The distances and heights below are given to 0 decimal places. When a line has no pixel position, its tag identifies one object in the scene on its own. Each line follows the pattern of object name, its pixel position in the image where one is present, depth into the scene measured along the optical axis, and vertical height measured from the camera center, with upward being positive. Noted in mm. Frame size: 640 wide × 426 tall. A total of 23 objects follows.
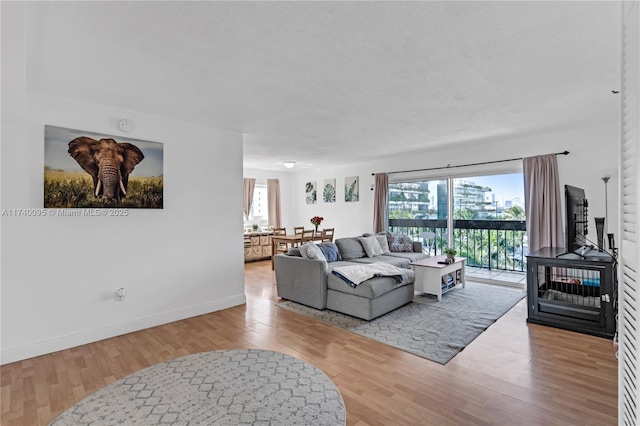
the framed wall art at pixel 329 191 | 8109 +582
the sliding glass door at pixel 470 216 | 5391 -71
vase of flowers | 7014 -184
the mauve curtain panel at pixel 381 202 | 6867 +236
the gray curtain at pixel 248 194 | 8266 +514
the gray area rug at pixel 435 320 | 3002 -1261
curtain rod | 4630 +867
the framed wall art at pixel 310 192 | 8633 +584
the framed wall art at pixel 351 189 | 7570 +577
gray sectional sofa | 3689 -944
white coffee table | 4367 -885
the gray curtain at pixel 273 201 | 8828 +343
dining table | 6468 -561
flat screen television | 3234 -58
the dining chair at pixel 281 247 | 6824 -780
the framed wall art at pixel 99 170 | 2967 +452
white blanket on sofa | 3742 -748
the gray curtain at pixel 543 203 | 4629 +139
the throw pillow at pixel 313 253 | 4219 -546
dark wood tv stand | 3098 -865
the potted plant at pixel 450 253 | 4609 -604
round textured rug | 1952 -1285
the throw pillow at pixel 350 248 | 5281 -618
